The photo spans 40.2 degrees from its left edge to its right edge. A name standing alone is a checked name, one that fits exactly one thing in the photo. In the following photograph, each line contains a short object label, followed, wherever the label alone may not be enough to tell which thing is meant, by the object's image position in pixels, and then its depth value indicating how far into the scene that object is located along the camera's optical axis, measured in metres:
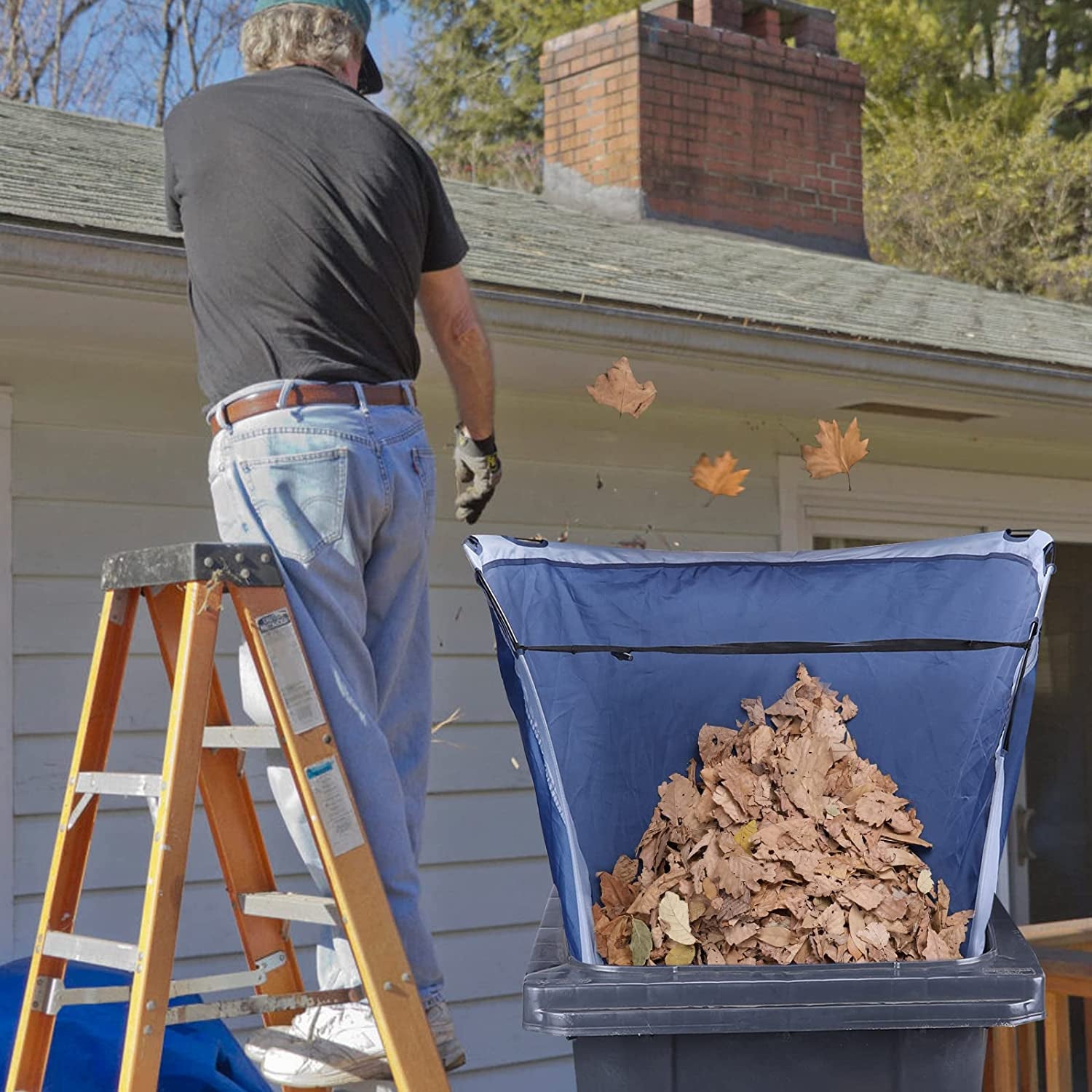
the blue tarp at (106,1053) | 2.72
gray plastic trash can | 1.92
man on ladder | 2.31
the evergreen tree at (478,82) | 20.42
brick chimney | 8.00
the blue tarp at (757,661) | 2.28
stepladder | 2.10
